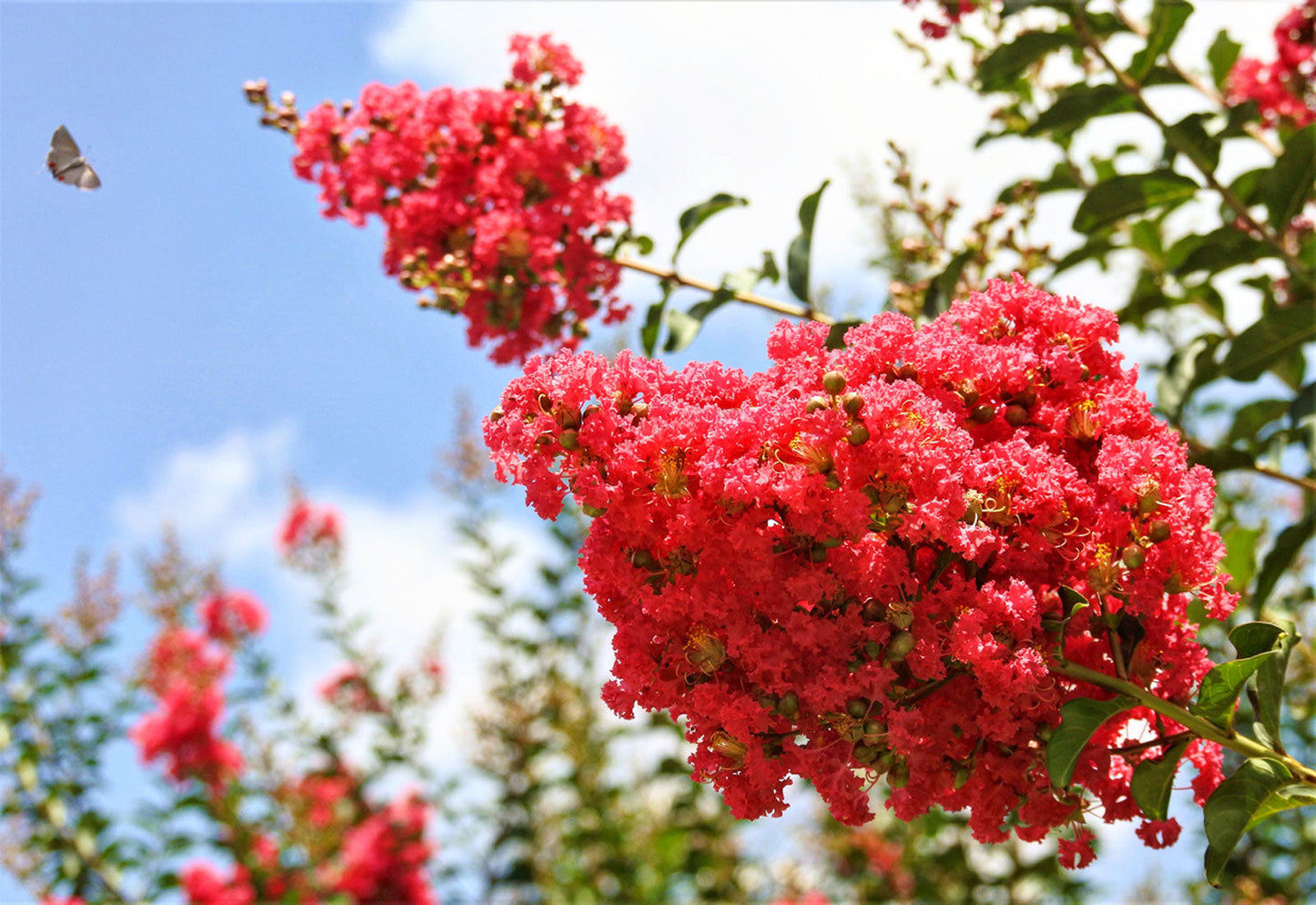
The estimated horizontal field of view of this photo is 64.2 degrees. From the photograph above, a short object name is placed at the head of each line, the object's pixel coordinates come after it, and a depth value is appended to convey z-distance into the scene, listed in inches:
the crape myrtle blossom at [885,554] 53.1
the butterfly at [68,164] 72.3
